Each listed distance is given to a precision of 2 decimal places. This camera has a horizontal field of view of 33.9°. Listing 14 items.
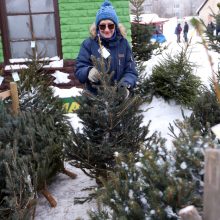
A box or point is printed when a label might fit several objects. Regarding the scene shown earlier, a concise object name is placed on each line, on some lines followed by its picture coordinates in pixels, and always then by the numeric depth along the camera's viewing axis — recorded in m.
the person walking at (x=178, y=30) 29.65
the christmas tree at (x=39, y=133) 3.37
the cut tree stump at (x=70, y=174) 4.11
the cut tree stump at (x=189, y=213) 1.34
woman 3.68
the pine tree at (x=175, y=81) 6.38
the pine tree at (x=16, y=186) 2.71
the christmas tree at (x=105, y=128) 3.25
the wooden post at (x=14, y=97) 4.09
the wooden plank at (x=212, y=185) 1.31
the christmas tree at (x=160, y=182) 1.70
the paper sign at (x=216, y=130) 1.41
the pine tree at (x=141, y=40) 8.62
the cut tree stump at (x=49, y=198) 3.55
